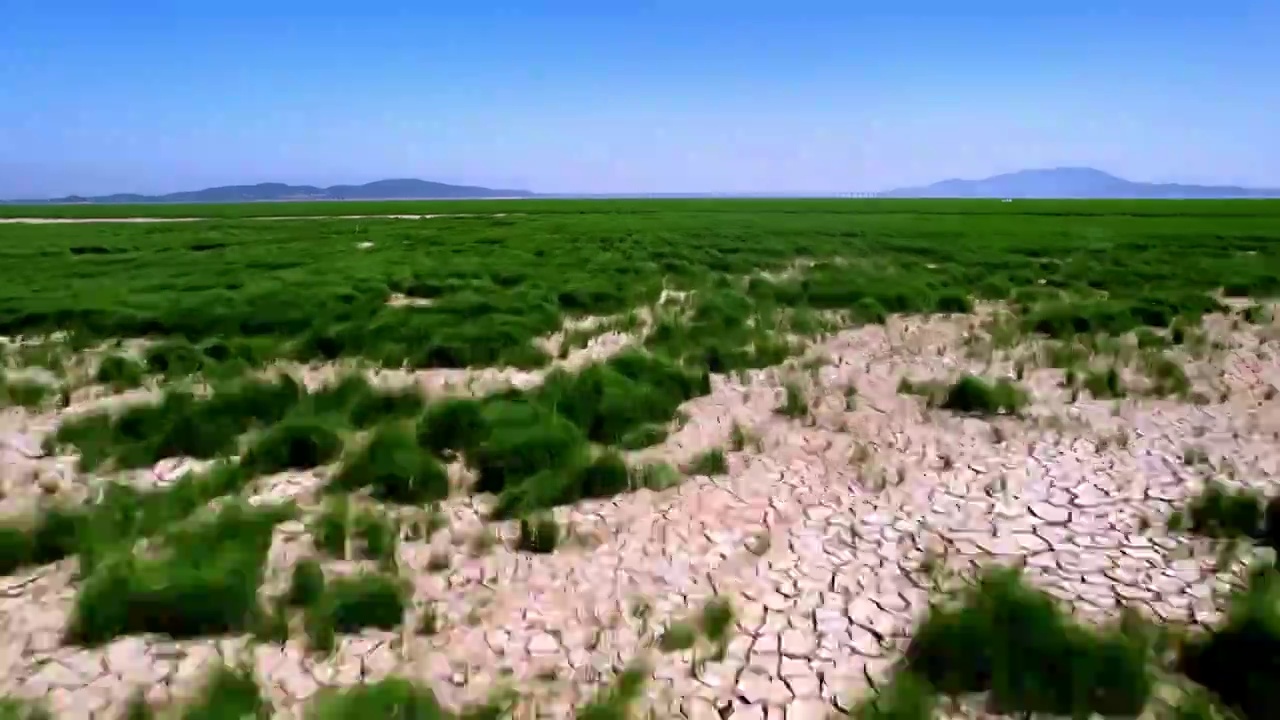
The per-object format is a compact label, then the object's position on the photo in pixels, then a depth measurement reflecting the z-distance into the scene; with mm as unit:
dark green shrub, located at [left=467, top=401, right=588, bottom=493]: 7199
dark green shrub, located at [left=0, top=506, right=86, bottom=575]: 5477
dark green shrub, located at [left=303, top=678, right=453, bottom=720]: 3809
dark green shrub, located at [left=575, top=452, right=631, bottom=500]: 6969
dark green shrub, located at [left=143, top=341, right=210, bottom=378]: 11117
